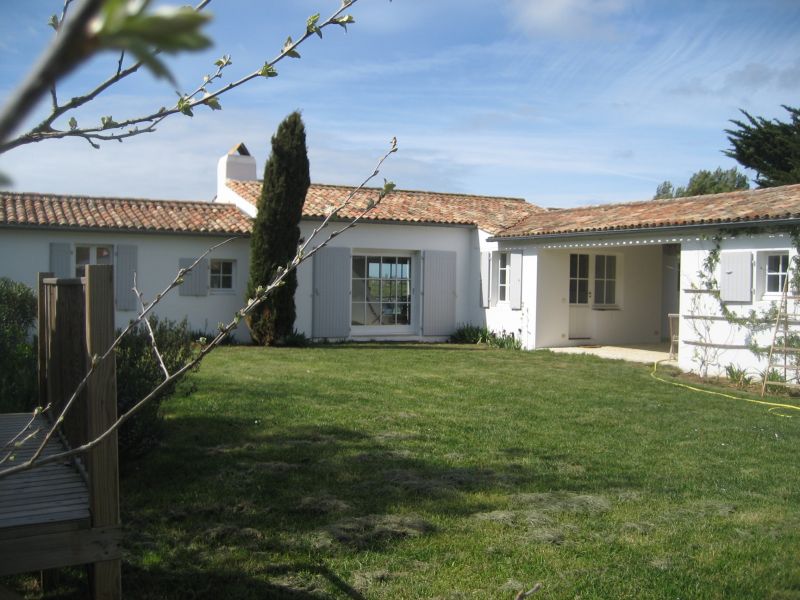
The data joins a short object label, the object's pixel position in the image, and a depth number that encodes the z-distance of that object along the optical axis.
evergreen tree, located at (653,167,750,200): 39.09
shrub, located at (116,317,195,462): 5.66
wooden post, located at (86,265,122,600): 3.15
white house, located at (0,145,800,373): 13.80
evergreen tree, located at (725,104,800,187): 24.64
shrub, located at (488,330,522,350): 17.64
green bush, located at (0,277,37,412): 6.03
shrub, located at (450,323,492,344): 18.84
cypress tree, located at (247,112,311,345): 16.83
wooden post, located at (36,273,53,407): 5.06
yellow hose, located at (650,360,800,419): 10.12
